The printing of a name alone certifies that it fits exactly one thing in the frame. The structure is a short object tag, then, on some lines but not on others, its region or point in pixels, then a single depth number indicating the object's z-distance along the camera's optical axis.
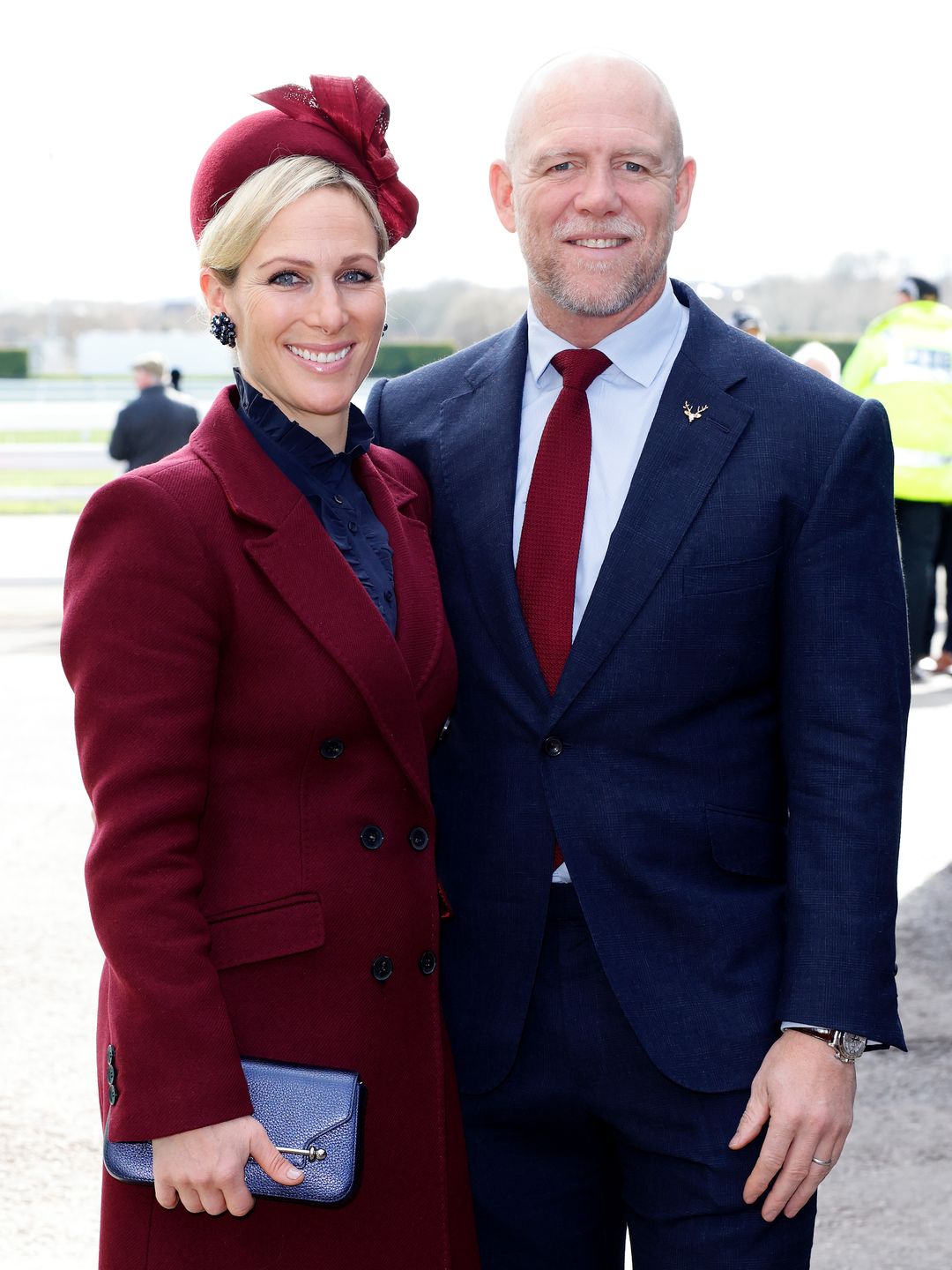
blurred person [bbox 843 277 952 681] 8.77
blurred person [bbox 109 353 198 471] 10.74
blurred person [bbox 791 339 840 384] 8.98
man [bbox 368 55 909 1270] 2.22
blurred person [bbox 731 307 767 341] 9.74
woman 1.92
